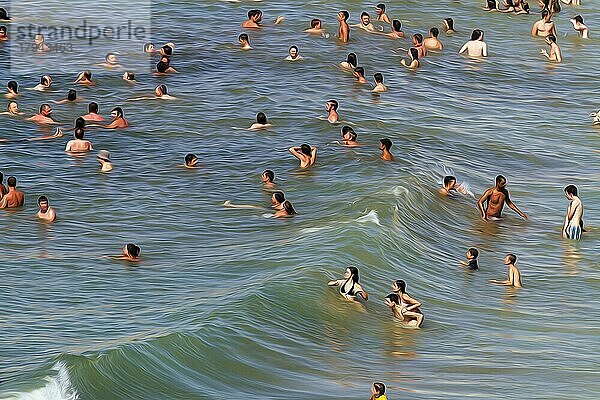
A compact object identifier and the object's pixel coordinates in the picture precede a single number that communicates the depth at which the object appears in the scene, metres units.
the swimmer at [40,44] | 36.12
